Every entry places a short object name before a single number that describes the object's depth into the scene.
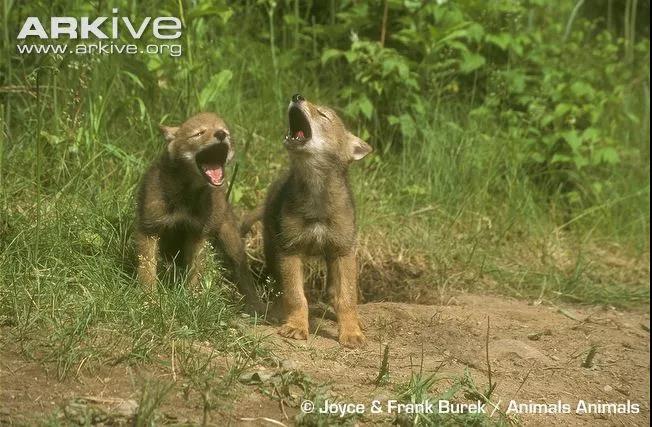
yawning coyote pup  11.29
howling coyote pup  11.17
